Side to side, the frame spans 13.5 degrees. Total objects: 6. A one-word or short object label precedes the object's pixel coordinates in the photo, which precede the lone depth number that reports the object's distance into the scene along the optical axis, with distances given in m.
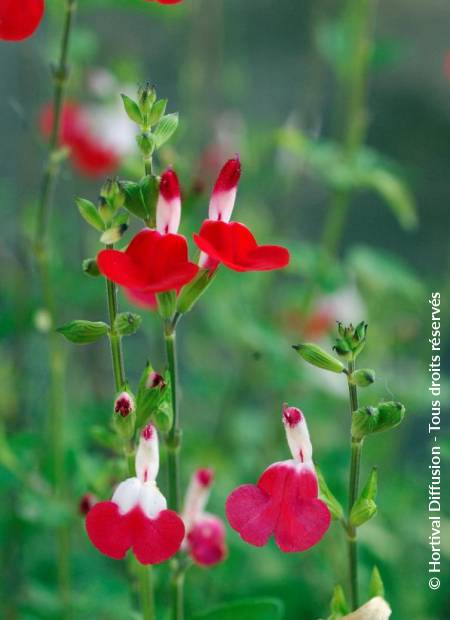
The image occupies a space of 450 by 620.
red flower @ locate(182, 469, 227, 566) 0.40
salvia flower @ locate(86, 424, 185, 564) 0.34
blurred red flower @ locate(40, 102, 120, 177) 0.72
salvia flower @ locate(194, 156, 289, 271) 0.35
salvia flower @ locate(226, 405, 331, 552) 0.34
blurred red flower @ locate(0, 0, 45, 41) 0.37
